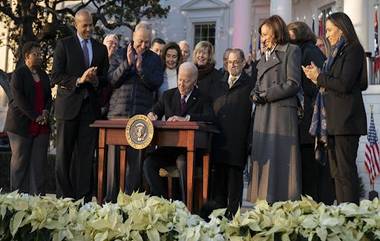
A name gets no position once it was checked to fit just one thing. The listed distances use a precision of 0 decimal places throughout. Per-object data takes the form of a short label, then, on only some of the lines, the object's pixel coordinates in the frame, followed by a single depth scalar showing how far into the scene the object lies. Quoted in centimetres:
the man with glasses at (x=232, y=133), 625
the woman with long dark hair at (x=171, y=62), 737
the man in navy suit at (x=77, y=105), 652
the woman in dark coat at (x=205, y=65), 701
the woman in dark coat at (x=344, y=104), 536
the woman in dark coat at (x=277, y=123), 564
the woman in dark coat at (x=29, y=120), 743
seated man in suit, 613
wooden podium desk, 539
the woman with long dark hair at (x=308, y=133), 626
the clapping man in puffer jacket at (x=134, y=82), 638
